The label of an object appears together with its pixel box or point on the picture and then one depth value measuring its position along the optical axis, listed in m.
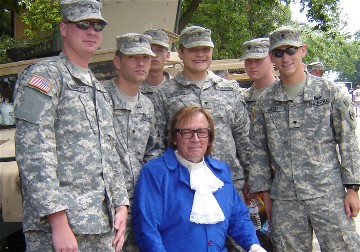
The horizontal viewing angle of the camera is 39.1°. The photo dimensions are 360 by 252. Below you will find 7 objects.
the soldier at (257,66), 4.55
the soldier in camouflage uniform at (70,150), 2.23
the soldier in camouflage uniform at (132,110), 3.07
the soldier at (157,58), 4.17
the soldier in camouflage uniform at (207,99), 3.52
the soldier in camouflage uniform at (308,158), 3.20
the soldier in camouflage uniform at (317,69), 9.02
